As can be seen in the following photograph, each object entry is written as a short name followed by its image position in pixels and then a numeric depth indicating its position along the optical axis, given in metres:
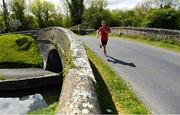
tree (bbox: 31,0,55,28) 32.44
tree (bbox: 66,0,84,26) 29.77
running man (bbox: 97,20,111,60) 7.49
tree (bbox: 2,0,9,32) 26.77
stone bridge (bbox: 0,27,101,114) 2.81
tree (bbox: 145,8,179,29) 14.16
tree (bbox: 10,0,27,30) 31.26
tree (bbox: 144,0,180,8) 30.22
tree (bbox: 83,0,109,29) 25.23
